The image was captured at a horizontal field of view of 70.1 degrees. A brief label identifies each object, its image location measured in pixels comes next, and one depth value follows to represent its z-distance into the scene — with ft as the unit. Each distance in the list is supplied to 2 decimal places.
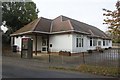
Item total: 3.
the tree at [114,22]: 17.70
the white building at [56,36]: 39.14
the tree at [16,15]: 62.59
